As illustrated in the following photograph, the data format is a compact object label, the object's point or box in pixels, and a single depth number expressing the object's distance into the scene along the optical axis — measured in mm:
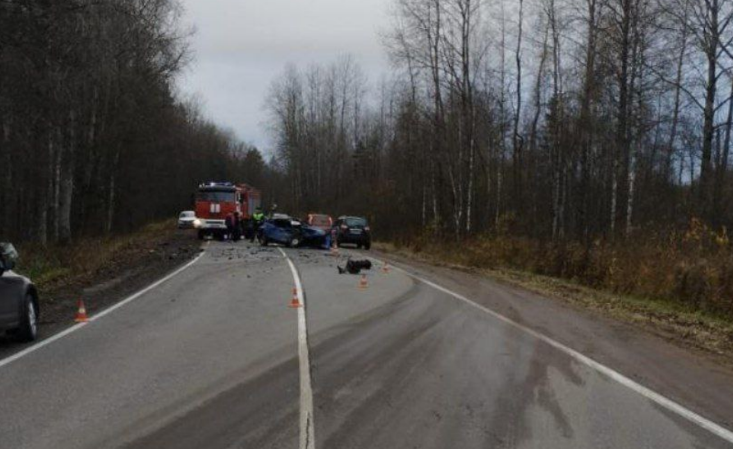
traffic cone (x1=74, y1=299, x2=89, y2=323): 12352
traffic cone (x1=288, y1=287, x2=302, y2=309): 14315
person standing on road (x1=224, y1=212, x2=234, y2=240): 40844
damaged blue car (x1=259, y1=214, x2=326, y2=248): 37438
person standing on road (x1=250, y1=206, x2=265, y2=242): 41812
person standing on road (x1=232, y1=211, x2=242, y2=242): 41753
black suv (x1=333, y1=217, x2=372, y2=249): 39688
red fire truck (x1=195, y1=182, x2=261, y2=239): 41156
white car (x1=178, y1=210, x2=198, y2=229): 62125
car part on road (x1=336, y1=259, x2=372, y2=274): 22672
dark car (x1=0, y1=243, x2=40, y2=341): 9906
